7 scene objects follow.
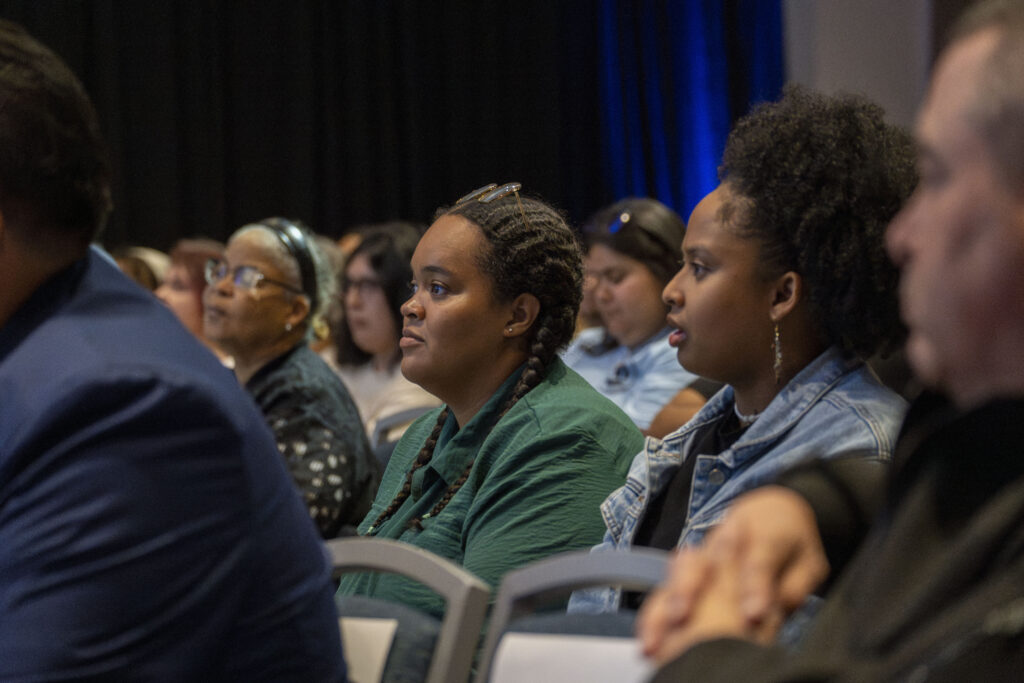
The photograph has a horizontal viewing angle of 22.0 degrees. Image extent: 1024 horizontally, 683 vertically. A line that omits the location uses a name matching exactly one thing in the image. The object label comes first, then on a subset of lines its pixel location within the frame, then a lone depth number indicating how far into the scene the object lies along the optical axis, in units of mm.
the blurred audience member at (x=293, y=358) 3086
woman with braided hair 2498
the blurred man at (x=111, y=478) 1984
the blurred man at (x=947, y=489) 1404
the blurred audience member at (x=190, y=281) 4708
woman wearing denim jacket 2372
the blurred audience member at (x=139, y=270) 5480
